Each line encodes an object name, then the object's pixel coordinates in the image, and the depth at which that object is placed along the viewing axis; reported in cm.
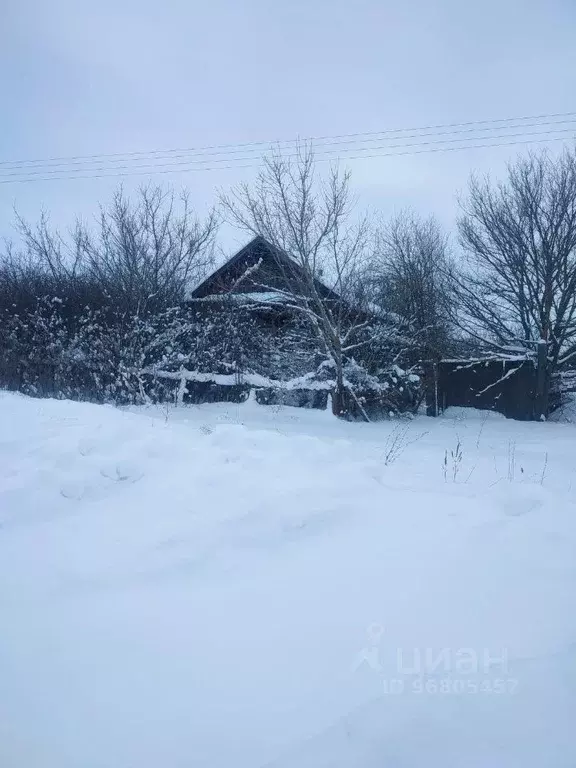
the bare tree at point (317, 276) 1173
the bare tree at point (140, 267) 1250
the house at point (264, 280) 1204
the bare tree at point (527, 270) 1380
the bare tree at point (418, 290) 1380
